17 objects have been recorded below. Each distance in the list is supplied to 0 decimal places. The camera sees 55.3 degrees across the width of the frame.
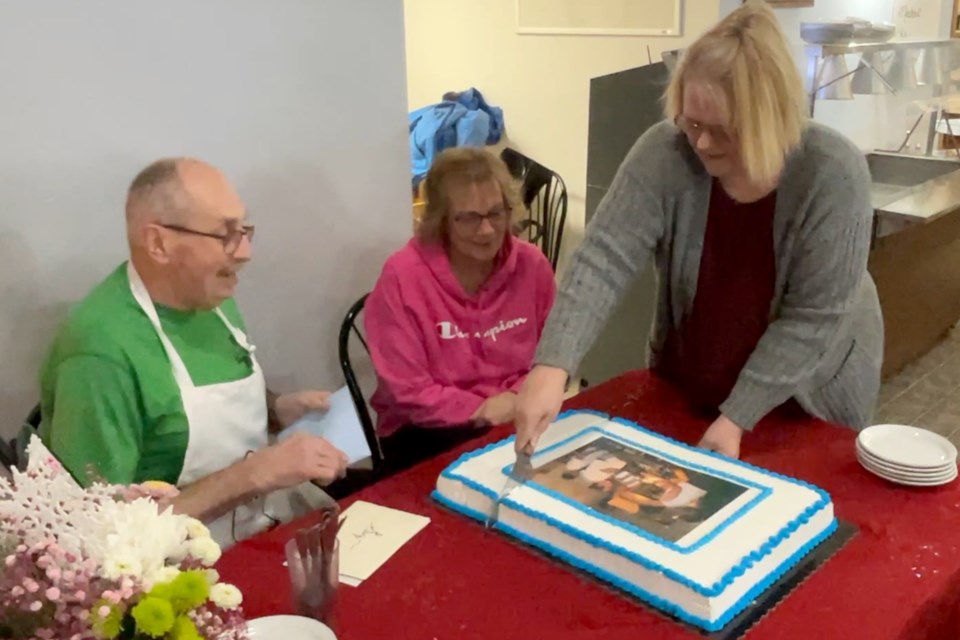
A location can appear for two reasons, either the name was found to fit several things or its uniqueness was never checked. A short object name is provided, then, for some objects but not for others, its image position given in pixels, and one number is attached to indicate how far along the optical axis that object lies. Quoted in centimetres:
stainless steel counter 282
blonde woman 137
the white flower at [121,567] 64
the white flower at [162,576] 67
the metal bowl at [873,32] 324
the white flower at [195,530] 75
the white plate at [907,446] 134
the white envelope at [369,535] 114
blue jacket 387
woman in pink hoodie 195
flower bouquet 64
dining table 103
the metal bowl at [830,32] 312
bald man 132
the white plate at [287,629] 98
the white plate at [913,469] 131
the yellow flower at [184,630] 66
